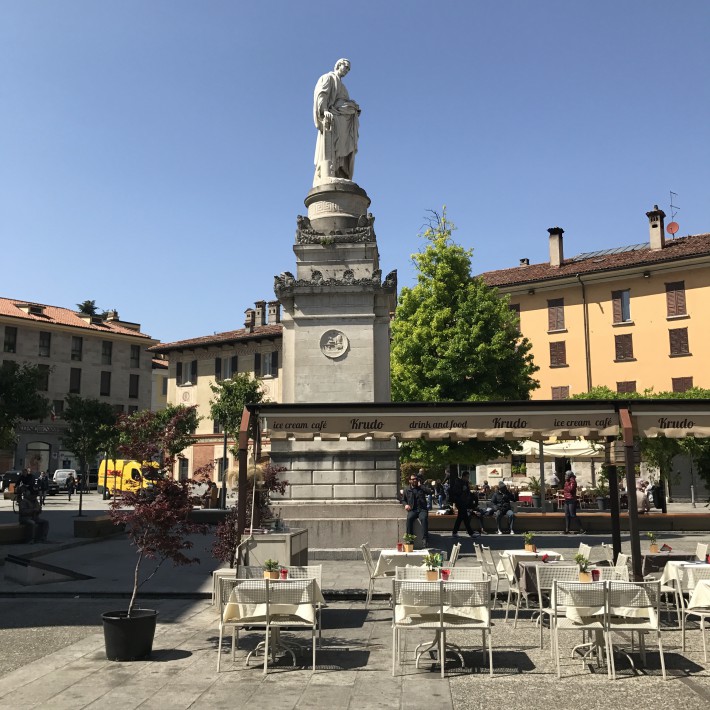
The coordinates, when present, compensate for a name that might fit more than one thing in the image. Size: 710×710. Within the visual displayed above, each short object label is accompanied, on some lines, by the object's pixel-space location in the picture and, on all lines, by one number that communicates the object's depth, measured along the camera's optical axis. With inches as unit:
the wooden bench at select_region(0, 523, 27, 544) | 792.3
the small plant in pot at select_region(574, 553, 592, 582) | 339.3
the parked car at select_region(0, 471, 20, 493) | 1915.6
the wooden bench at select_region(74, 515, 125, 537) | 868.6
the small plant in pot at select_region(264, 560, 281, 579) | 349.3
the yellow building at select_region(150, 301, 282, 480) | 2343.8
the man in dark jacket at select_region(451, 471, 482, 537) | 823.1
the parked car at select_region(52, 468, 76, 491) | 2121.1
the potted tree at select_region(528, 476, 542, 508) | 1314.0
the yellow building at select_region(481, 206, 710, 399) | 1788.9
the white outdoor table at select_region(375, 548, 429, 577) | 464.4
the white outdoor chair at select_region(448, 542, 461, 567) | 445.8
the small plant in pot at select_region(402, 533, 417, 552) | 473.9
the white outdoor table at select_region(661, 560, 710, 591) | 386.0
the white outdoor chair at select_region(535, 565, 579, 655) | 362.9
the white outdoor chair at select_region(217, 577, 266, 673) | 319.6
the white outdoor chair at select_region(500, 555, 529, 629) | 397.7
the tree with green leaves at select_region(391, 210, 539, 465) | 1282.0
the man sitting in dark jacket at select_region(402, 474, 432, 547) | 675.4
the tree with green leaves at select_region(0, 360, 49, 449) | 1173.7
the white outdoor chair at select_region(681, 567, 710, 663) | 377.4
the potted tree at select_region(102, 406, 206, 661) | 335.0
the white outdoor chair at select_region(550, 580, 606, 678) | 310.4
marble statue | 796.6
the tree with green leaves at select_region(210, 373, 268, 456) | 1760.6
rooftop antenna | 2063.2
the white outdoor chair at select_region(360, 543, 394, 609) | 465.4
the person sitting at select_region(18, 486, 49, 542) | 802.2
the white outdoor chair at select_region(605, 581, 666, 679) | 309.1
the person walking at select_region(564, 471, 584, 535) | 901.2
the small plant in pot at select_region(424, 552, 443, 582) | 339.3
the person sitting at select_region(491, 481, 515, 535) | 894.4
